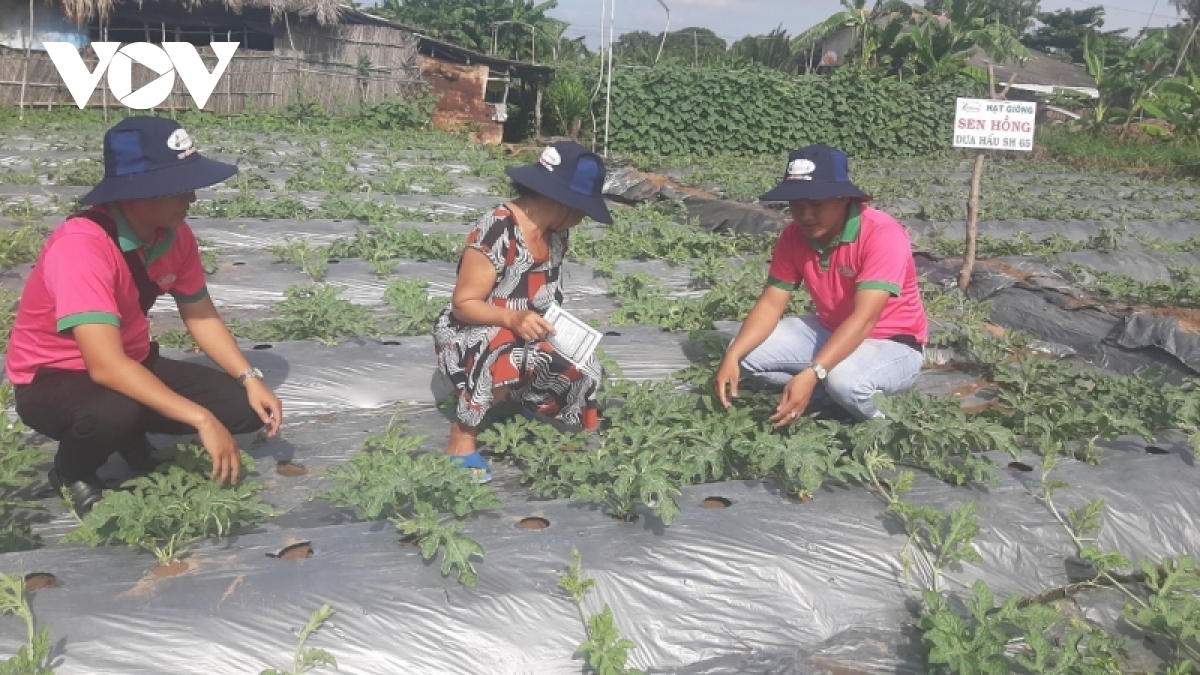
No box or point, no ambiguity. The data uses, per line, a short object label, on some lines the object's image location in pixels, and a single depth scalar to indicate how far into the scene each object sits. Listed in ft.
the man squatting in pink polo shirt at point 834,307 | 10.37
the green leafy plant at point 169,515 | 7.23
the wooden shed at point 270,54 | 48.70
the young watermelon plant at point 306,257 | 17.11
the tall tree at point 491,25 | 74.08
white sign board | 19.01
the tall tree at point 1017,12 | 168.82
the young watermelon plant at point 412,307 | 14.29
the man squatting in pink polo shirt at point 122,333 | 7.93
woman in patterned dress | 9.86
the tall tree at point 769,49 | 87.40
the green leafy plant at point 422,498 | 7.23
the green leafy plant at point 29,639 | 5.90
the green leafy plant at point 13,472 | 7.92
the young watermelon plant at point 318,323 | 13.71
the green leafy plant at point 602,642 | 6.83
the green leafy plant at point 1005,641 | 6.88
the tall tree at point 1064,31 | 161.89
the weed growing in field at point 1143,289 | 20.76
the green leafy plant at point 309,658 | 6.54
